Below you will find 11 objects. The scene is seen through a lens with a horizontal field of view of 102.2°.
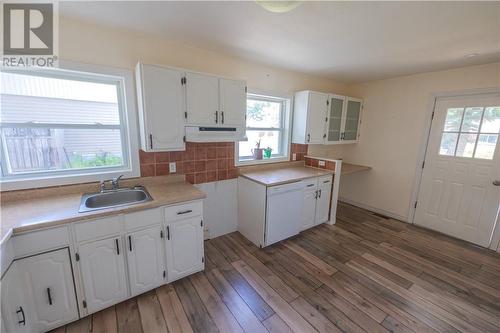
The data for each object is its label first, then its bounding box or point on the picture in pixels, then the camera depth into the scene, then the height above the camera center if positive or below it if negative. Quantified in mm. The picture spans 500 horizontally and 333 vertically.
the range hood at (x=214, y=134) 2078 -43
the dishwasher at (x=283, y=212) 2463 -1009
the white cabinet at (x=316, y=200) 2852 -988
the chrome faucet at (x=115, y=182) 1940 -535
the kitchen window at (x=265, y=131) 2975 +14
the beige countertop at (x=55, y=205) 1305 -622
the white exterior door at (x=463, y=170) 2584 -445
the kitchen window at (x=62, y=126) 1670 -6
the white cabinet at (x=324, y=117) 3086 +256
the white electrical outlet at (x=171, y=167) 2312 -438
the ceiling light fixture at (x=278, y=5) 1011 +640
